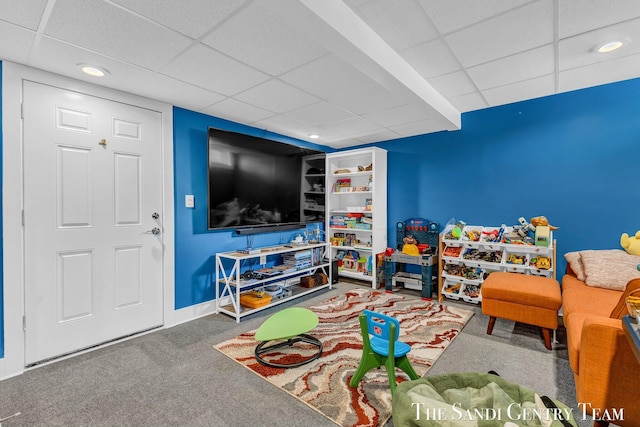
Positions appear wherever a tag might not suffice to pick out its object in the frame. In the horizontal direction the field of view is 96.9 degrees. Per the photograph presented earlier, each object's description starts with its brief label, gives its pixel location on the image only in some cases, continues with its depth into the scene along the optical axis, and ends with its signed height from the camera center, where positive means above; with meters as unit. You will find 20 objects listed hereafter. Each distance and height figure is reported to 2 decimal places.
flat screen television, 3.19 +0.35
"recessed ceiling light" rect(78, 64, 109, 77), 2.15 +1.10
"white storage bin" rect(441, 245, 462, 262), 3.47 -0.53
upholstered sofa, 1.35 -0.79
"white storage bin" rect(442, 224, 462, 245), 3.51 -0.34
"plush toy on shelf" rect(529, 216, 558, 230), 3.00 -0.12
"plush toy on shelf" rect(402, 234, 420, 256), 3.85 -0.49
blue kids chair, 1.72 -0.88
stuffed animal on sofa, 2.08 -0.25
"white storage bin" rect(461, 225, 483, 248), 3.42 -0.31
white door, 2.19 -0.08
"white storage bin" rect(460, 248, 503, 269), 3.29 -0.56
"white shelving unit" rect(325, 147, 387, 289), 4.27 +0.08
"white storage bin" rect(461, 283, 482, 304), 3.38 -1.01
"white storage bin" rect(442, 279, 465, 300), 3.49 -0.99
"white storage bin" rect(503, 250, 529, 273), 3.09 -0.57
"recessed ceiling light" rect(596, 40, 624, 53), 2.07 +1.23
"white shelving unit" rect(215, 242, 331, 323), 3.10 -0.80
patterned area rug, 1.71 -1.16
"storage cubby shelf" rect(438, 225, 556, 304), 3.09 -0.58
